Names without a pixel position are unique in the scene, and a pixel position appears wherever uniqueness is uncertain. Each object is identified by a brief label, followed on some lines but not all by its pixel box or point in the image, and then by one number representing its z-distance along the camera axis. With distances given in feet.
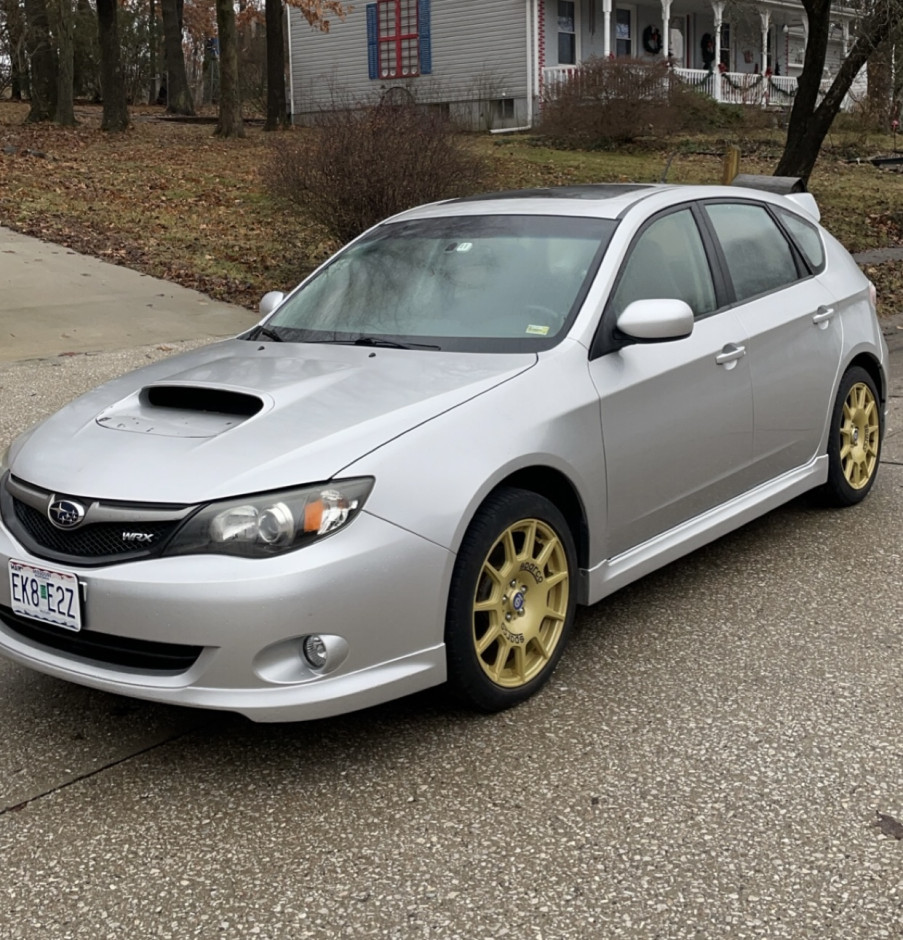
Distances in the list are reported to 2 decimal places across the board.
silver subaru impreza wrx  10.68
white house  105.29
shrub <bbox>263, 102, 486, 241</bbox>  38.93
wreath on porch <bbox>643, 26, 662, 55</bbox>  115.44
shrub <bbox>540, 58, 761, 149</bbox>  85.46
